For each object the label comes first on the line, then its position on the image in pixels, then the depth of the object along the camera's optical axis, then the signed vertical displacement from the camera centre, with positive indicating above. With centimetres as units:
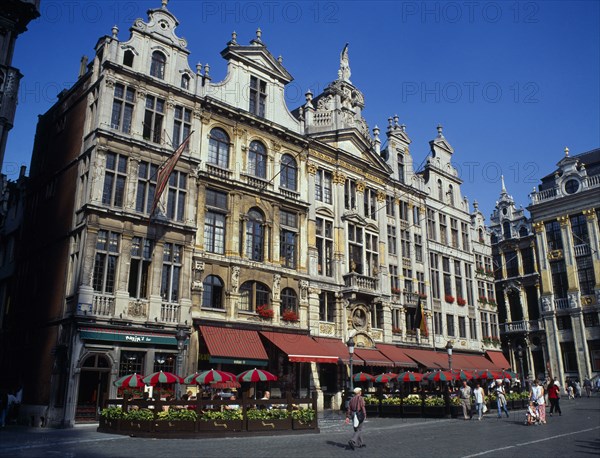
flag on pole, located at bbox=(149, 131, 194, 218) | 2650 +995
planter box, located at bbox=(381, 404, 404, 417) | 3050 -147
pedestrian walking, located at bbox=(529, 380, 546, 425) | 2389 -67
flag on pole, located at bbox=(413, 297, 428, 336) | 3900 +457
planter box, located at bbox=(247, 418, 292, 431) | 2019 -151
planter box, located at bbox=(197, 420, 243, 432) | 1930 -146
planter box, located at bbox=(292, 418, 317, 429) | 2128 -157
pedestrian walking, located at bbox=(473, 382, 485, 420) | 2759 -78
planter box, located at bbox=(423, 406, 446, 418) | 2897 -145
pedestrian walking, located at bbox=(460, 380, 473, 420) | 2784 -91
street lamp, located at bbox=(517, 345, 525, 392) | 5364 +24
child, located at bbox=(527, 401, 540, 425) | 2372 -130
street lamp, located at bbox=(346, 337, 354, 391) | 2958 +202
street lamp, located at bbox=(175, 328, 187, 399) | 2377 +161
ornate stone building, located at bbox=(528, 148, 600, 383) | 5244 +1188
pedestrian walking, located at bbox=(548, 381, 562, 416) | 2773 -51
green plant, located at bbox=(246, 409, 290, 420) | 2033 -112
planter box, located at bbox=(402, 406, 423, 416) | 2986 -144
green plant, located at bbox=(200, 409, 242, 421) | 1953 -111
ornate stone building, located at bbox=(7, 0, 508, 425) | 2616 +849
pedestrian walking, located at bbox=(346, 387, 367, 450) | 1650 -98
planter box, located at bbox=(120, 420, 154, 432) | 1925 -145
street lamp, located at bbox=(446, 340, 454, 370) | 3500 +230
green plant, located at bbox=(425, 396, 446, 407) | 2936 -98
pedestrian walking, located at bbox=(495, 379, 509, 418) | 2816 -71
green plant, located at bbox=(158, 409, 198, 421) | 1927 -109
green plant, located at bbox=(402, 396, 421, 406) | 3014 -95
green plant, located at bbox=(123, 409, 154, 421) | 1941 -109
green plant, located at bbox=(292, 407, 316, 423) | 2139 -121
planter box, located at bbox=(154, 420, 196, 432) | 1909 -142
